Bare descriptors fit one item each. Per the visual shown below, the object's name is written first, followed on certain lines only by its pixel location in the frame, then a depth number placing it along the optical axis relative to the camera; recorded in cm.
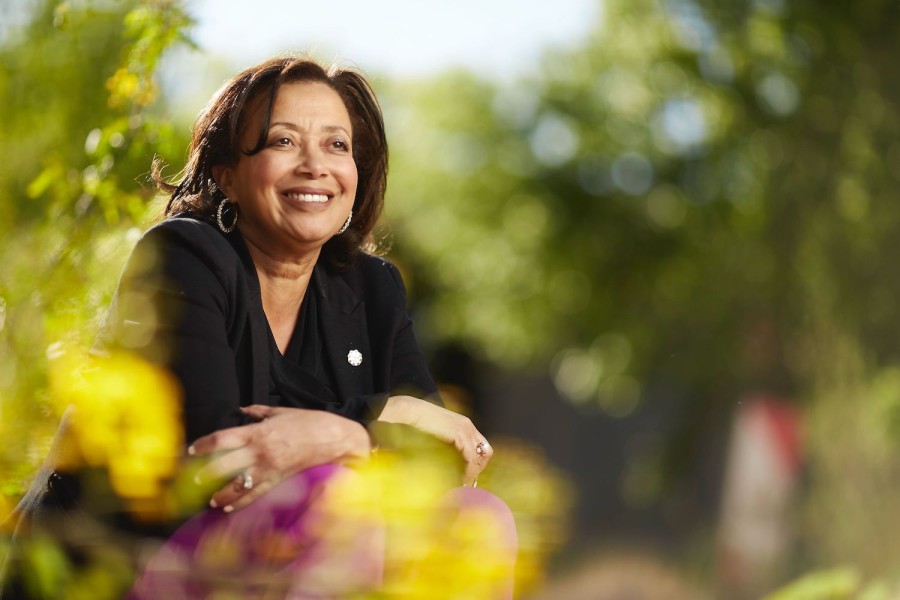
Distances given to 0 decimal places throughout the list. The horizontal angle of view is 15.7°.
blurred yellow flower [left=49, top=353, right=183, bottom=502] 306
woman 330
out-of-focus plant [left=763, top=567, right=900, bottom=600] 326
